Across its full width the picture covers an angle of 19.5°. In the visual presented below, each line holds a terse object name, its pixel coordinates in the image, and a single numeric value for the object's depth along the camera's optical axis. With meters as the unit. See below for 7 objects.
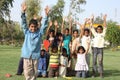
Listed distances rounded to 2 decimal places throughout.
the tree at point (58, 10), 53.86
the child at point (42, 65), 12.20
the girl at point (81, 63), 12.47
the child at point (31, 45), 8.70
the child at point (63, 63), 12.32
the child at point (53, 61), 12.15
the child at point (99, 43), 12.61
